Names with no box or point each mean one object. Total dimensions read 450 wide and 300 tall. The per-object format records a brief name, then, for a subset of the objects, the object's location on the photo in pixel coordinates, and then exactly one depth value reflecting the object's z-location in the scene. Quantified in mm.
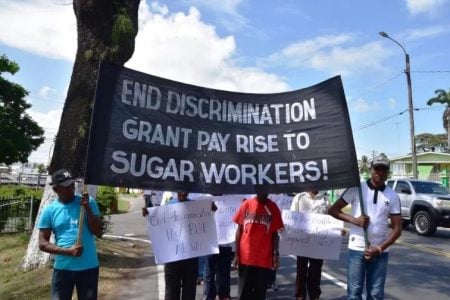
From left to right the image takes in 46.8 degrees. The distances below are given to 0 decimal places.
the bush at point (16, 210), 14625
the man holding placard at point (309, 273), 6773
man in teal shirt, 4359
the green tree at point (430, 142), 75069
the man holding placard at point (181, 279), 5457
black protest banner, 4613
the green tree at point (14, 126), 30141
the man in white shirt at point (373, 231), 4633
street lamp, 27453
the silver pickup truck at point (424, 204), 16016
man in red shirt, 5367
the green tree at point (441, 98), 43000
